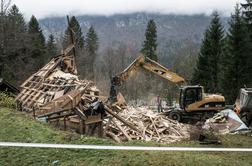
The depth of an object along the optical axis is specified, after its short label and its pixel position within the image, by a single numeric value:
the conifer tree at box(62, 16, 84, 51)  74.95
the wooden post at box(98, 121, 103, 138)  18.70
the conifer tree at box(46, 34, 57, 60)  66.19
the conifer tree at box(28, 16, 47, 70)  48.25
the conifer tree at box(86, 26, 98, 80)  88.57
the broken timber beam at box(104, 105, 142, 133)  19.39
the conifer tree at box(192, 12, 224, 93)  50.81
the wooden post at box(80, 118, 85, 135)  18.19
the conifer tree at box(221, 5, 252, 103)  41.66
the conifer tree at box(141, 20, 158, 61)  81.44
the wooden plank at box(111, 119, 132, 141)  19.33
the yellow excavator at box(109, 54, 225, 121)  27.78
